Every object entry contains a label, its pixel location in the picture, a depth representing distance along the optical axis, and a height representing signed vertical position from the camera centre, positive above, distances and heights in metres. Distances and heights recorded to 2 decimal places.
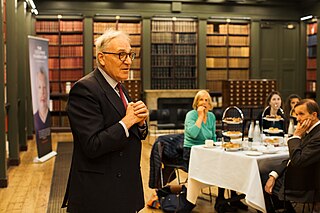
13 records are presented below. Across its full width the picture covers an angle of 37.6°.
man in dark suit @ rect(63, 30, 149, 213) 2.06 -0.27
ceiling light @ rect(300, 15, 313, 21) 13.22 +1.57
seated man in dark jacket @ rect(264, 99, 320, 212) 3.94 -0.65
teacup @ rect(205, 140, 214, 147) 4.79 -0.72
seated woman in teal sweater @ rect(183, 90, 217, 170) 5.22 -0.58
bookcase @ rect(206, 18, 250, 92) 13.10 +0.62
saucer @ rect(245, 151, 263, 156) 4.38 -0.75
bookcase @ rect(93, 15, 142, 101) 12.49 +1.16
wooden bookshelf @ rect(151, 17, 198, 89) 12.78 +0.55
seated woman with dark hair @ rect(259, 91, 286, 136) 5.27 -0.55
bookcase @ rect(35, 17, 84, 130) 12.27 +0.44
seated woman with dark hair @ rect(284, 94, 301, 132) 6.81 -0.49
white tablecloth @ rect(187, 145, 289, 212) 4.19 -0.93
